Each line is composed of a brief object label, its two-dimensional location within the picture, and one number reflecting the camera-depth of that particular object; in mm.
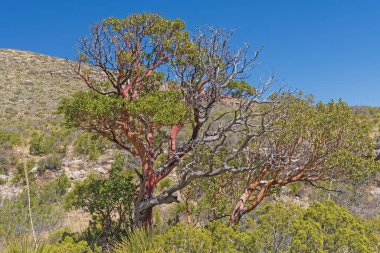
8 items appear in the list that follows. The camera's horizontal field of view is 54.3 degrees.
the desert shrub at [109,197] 9398
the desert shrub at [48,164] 18297
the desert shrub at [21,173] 16969
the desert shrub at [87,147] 20188
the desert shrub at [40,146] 20531
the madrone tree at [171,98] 8430
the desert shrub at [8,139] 20967
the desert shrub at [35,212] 10180
